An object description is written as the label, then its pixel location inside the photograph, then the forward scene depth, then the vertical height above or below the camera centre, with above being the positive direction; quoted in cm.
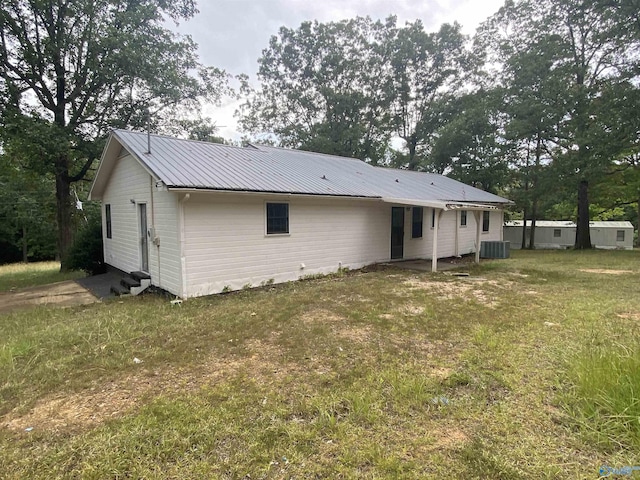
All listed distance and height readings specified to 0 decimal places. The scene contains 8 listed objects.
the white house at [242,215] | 756 +12
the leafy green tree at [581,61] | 1608 +817
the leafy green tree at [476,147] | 2244 +501
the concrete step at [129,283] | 845 -161
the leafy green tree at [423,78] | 2778 +1188
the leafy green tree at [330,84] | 2827 +1167
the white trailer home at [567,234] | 2341 -104
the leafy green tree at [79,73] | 1234 +575
